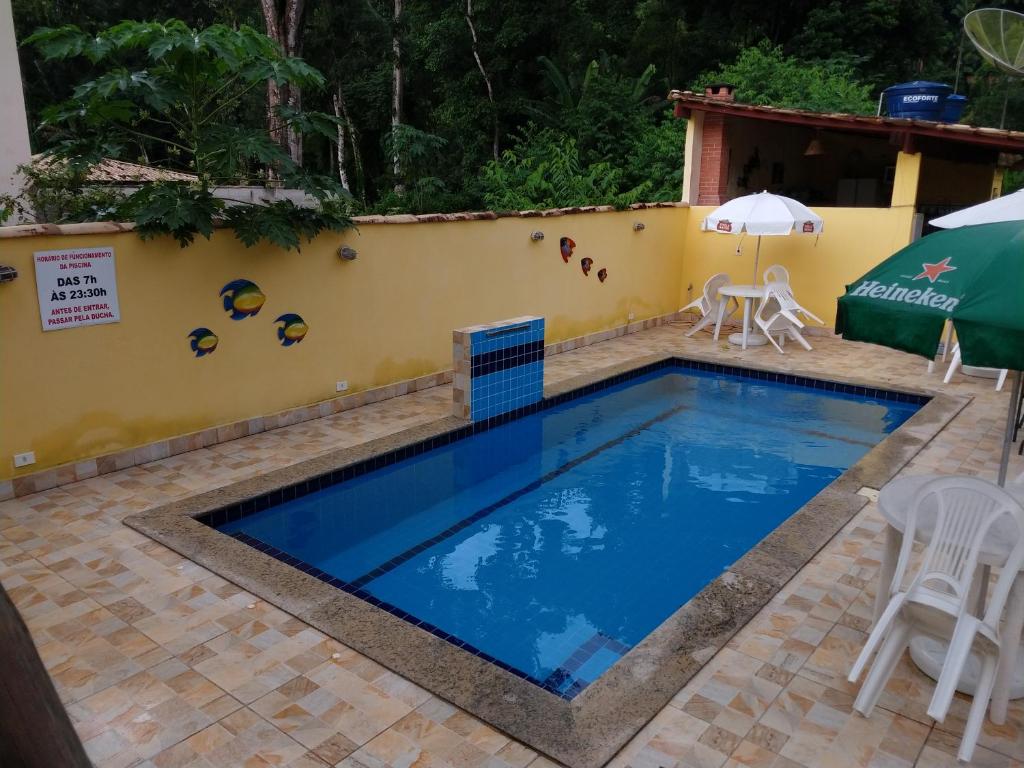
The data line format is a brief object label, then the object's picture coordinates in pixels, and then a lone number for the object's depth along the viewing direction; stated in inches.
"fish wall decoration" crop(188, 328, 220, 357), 302.8
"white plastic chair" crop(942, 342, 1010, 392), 403.2
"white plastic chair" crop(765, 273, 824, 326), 494.9
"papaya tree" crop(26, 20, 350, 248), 260.1
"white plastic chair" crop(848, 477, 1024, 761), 140.7
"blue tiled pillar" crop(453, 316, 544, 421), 339.9
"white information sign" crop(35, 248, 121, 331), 257.6
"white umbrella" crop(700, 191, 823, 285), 462.0
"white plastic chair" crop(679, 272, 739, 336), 525.0
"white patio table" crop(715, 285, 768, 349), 488.7
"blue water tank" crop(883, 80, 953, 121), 516.4
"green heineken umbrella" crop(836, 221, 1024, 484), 131.6
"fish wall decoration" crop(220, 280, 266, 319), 310.8
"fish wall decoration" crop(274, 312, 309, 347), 333.1
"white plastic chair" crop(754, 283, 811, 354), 491.5
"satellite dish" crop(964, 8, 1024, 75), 303.6
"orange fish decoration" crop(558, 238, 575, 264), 476.1
